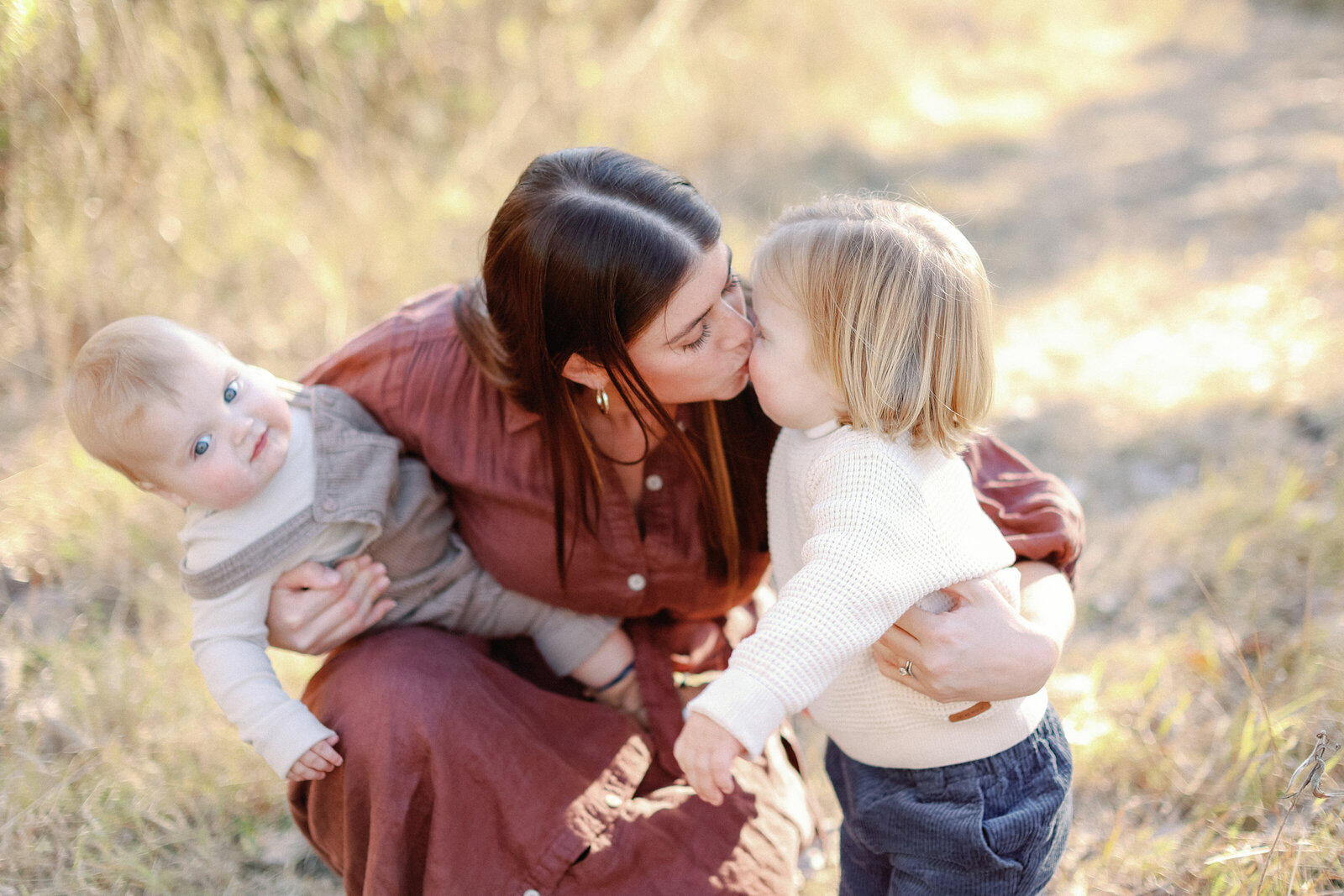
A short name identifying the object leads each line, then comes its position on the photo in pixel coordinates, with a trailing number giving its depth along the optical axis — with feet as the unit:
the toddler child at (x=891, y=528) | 4.18
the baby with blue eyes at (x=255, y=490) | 4.97
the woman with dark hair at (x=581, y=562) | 5.06
